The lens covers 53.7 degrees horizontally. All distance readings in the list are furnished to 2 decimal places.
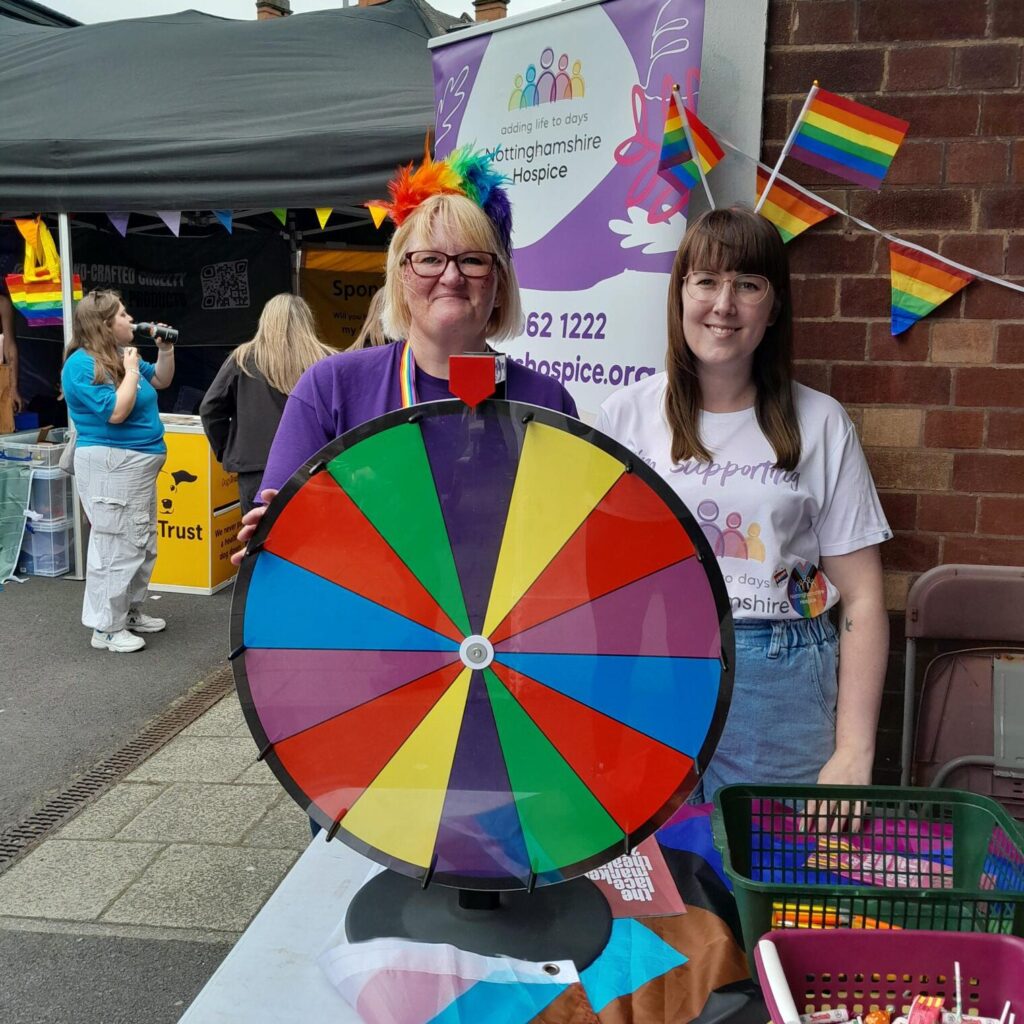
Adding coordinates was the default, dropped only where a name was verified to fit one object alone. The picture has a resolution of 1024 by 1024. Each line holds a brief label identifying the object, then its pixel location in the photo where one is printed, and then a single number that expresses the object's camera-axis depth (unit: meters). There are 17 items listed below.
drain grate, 3.42
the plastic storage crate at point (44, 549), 6.70
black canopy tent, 5.77
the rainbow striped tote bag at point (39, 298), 6.77
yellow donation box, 6.29
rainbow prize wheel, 1.10
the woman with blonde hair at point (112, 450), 5.15
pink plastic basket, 0.93
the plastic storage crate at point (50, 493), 6.52
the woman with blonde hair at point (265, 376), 4.86
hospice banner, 2.56
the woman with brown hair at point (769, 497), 1.57
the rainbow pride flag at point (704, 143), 2.38
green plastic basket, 1.21
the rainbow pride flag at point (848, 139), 2.19
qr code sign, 9.11
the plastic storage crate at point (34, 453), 6.56
